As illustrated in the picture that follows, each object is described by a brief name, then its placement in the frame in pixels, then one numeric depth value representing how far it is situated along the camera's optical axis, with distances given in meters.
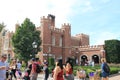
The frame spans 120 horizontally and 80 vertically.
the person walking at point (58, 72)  3.43
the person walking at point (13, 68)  5.97
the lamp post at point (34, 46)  13.46
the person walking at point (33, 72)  4.75
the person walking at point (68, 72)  4.28
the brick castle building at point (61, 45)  16.63
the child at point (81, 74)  6.39
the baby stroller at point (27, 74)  5.22
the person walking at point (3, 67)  3.30
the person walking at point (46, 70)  6.50
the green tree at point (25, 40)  13.90
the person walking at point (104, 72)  5.37
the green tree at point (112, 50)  17.70
